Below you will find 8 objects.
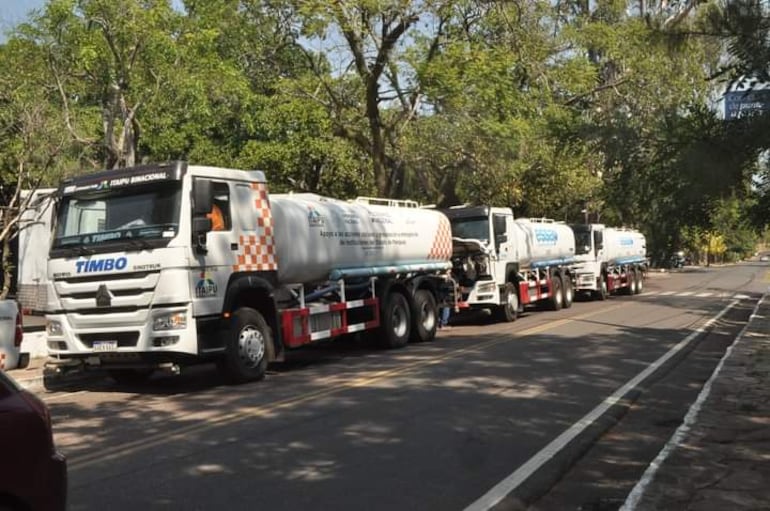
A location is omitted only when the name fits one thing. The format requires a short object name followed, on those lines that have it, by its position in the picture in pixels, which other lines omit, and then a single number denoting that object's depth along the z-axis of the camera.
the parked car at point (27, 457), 3.42
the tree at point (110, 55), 17.70
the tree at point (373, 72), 19.72
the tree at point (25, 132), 15.47
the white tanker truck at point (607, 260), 27.95
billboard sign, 6.00
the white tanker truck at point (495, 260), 19.70
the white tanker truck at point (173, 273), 10.27
